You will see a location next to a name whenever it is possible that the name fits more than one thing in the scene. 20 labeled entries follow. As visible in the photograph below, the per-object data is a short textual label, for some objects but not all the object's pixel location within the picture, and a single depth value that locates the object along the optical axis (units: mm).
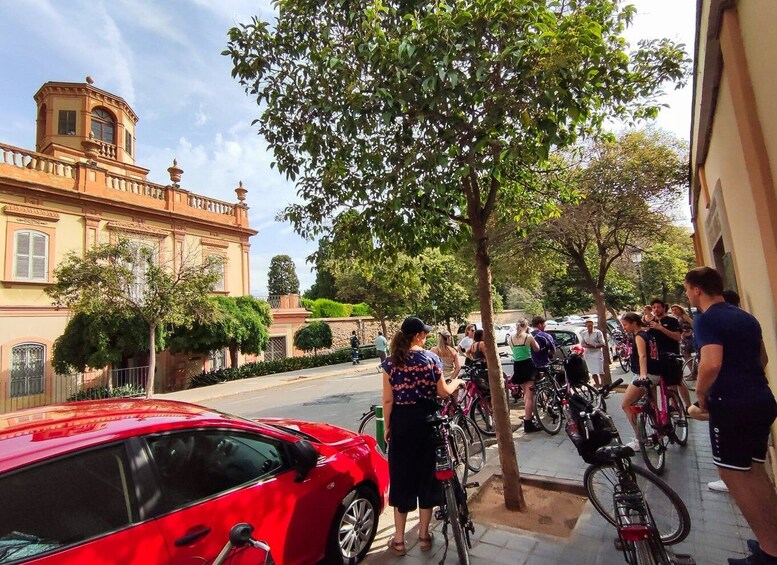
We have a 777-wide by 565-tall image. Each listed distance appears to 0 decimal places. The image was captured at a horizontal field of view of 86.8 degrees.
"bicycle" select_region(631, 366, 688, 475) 4746
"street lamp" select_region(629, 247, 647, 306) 12531
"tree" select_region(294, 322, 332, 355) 26312
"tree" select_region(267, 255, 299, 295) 62719
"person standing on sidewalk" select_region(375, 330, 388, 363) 16219
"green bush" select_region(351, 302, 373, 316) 34325
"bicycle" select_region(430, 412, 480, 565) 2975
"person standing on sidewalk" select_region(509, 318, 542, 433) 6764
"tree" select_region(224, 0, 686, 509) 3072
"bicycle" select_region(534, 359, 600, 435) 6547
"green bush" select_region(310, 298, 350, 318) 31984
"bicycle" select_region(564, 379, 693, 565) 2631
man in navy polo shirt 2475
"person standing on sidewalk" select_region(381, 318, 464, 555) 3211
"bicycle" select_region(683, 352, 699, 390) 9412
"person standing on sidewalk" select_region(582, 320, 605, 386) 8656
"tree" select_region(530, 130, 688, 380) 9156
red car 1834
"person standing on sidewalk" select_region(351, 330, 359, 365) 24328
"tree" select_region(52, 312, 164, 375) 15242
